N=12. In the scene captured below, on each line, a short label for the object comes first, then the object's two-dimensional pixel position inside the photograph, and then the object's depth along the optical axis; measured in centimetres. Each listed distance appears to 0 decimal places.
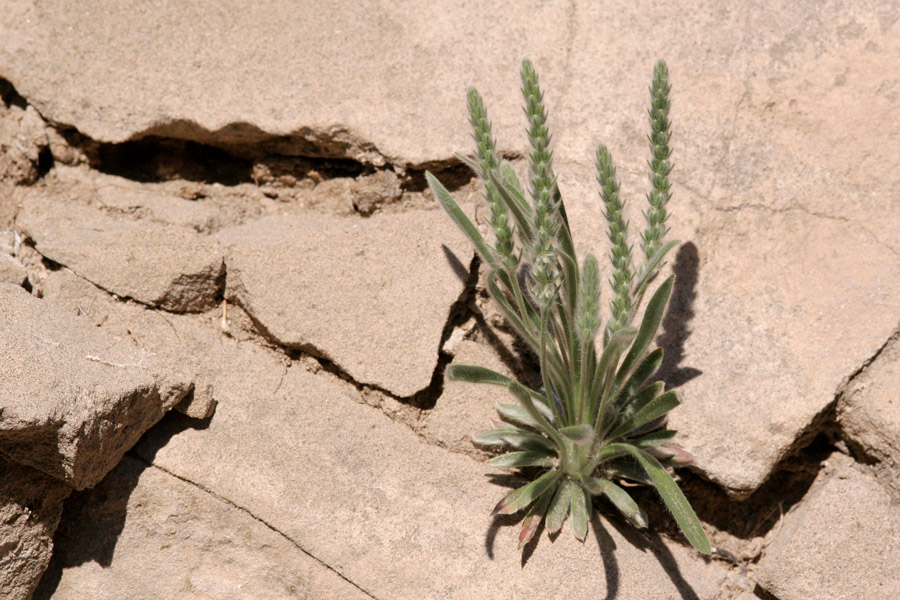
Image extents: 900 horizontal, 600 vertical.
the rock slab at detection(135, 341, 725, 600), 212
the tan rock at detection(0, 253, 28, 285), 230
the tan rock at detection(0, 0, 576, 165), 260
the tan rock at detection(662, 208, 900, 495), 228
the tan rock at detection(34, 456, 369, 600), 217
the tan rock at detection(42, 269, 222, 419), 234
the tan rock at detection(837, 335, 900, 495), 228
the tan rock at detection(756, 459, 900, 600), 218
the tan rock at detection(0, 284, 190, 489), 195
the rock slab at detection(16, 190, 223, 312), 239
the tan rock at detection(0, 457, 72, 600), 204
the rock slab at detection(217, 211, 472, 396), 236
